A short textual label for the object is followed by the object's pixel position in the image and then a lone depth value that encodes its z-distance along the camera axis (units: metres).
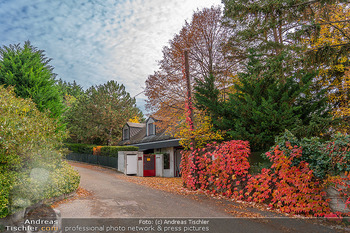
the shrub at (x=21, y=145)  6.45
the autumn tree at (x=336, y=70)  11.21
